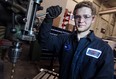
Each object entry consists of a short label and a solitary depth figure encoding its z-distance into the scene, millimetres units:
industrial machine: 607
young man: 1001
